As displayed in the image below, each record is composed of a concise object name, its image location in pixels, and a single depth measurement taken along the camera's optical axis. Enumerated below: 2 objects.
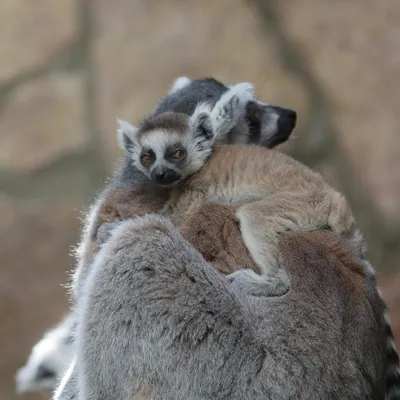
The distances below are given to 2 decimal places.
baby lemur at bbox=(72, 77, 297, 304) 7.56
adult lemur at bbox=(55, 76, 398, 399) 6.03
